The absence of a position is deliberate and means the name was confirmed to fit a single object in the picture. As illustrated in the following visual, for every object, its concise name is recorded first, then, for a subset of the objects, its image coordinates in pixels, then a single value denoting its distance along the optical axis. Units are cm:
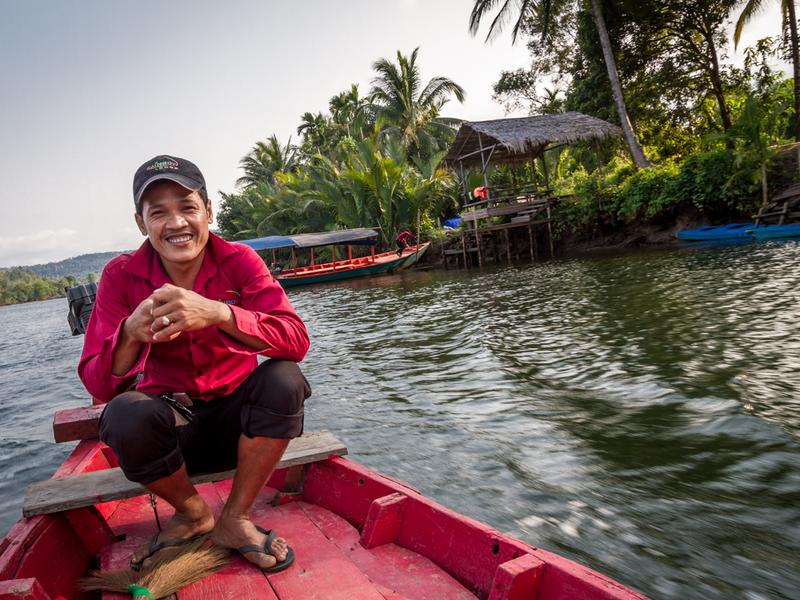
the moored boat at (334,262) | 2247
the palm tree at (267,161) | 4247
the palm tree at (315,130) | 3850
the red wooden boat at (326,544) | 146
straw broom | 175
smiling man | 186
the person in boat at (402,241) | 2355
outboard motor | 545
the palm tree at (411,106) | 2875
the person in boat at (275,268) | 2309
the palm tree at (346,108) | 3440
